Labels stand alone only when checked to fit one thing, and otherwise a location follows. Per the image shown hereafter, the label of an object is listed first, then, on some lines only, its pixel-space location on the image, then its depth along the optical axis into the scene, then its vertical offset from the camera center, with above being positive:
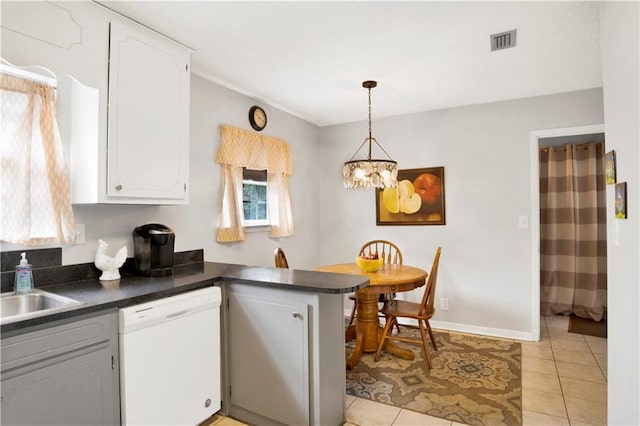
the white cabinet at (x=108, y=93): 1.74 +0.69
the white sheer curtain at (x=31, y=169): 1.77 +0.24
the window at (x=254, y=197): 3.38 +0.19
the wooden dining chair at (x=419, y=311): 2.87 -0.77
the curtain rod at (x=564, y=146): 4.04 +0.81
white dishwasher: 1.67 -0.72
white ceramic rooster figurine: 2.06 -0.26
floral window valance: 3.04 +0.61
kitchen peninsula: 1.90 -0.64
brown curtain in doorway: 4.05 -0.17
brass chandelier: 2.96 +0.36
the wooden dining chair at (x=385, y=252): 3.48 -0.38
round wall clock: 3.34 +0.93
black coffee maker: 2.23 -0.20
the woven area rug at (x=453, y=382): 2.27 -1.19
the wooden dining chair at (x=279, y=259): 3.02 -0.35
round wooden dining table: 2.84 -0.77
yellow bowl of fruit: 3.09 -0.39
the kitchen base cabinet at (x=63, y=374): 1.31 -0.62
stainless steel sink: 1.66 -0.40
